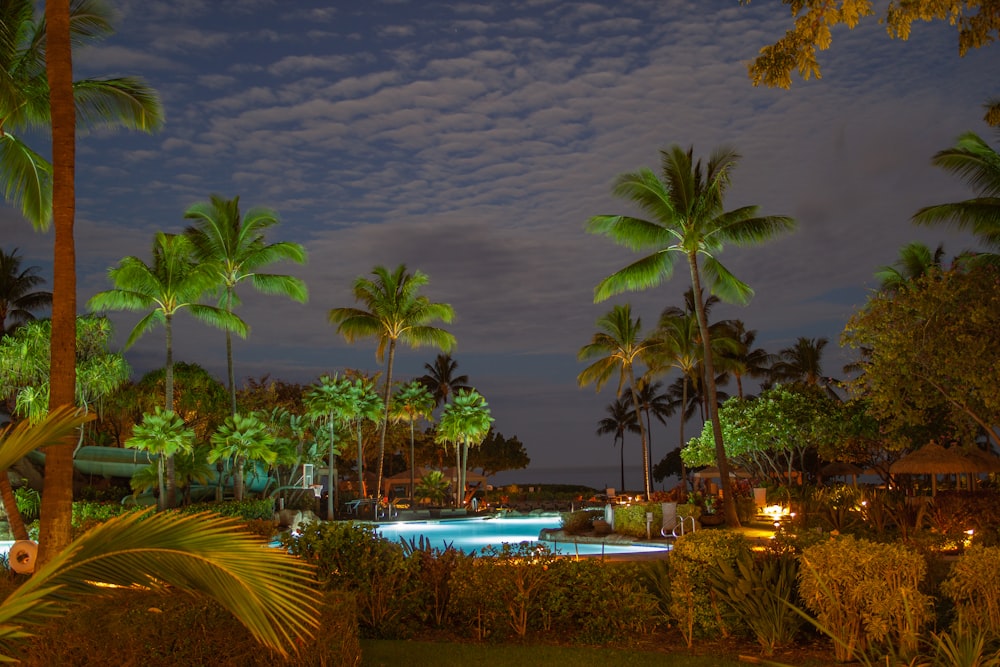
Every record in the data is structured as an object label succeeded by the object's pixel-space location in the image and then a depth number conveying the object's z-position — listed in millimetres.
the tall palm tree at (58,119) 8844
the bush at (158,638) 4973
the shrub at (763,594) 7582
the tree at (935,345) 14344
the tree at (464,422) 37500
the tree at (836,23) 7305
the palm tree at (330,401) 31250
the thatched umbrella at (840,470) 31119
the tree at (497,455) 55188
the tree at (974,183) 18172
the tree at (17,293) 34344
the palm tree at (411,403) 39250
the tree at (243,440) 25547
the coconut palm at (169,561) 3457
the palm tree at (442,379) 60750
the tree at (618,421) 68062
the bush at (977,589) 6887
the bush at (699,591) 7934
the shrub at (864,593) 6602
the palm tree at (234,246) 28750
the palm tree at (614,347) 37062
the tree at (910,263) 29828
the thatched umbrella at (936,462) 19203
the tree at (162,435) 23016
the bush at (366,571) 8383
